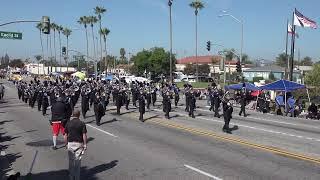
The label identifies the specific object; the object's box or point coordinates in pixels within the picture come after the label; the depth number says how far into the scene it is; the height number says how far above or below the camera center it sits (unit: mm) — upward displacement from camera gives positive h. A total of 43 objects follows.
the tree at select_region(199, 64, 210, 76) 145125 -1043
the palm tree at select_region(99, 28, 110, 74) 108944 +7244
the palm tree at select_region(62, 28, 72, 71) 143700 +9603
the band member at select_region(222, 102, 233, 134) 19706 -1952
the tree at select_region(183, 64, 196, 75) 144375 -1013
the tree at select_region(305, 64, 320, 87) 63556 -1537
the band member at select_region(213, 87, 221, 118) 26297 -1977
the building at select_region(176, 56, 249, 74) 170312 +1614
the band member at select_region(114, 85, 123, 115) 27086 -1646
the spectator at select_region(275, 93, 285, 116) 30428 -2417
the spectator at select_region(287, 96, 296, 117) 29344 -2381
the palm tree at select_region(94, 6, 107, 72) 98875 +10826
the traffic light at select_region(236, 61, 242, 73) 49250 -75
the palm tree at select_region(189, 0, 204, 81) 84500 +10006
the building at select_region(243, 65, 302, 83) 123750 -1693
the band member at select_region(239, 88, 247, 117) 27803 -1974
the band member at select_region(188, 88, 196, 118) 25659 -1847
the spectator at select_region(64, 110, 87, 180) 10359 -1619
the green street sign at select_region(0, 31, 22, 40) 33438 +2061
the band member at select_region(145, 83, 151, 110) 27227 -1579
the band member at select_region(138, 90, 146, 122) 23578 -1879
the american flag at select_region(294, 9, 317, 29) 38594 +3333
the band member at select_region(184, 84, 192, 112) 26141 -1319
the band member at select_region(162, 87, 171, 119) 25103 -1748
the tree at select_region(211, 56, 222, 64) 165525 +2031
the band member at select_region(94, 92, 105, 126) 22011 -1928
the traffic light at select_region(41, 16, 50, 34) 32594 +2696
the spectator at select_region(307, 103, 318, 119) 27850 -2576
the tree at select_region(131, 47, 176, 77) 103438 +927
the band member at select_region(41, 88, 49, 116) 27680 -1946
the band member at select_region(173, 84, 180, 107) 30664 -1705
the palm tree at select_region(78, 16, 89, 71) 113712 +10153
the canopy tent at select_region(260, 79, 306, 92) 31312 -1296
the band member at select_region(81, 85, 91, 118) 25703 -1731
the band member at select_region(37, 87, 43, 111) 29738 -1881
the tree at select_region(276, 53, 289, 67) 188625 +1946
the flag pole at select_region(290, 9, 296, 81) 41544 +2162
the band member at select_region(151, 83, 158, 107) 28812 -1836
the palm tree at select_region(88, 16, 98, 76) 111219 +10075
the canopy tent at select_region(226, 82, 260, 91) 37250 -1668
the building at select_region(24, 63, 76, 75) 169500 -933
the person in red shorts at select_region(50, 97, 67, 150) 15523 -1525
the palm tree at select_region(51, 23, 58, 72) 137100 +10690
